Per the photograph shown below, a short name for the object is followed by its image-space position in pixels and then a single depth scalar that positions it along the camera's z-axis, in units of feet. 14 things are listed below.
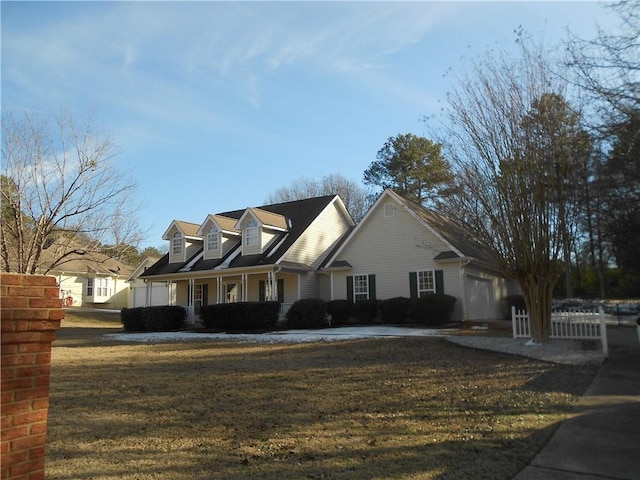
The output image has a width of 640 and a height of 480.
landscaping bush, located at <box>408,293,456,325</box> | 67.97
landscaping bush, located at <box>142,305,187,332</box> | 81.20
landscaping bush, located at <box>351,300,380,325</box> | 75.51
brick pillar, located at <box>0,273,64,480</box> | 10.00
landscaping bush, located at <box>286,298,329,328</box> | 74.95
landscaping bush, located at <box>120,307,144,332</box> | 82.79
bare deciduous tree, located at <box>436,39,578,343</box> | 41.01
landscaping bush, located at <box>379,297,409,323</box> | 71.77
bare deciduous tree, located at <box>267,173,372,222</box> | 155.02
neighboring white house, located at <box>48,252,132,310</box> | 133.69
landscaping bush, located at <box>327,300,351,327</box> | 77.41
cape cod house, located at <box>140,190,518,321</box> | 74.43
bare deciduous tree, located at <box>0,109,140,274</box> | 59.00
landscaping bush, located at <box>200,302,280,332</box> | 72.90
